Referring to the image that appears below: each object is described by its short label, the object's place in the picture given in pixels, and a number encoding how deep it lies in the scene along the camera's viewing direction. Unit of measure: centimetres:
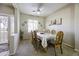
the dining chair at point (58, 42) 132
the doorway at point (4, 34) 112
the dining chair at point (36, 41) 153
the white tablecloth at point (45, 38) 139
